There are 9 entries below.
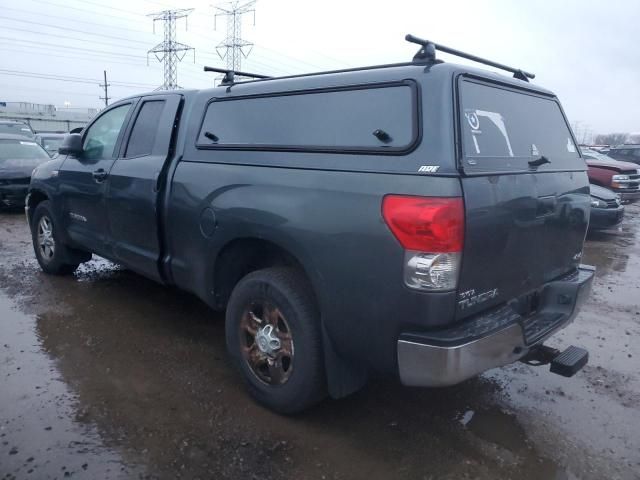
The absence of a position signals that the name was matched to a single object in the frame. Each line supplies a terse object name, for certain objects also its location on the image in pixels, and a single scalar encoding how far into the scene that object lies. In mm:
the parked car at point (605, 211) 9320
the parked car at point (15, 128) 13950
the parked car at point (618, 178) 12469
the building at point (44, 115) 51781
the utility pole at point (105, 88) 59588
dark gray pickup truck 2463
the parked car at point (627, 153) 21266
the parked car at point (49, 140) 15677
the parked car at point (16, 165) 10422
